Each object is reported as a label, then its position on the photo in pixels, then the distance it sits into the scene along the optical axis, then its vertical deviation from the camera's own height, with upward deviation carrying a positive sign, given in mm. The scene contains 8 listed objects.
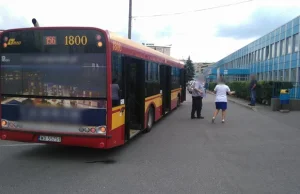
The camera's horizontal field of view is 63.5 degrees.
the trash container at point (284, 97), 12102 -872
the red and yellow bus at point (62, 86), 4832 -143
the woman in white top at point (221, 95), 9477 -610
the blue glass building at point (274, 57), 25507 +3019
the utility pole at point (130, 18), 18348 +4641
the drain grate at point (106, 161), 5113 -1746
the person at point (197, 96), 10238 -700
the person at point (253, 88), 13501 -506
